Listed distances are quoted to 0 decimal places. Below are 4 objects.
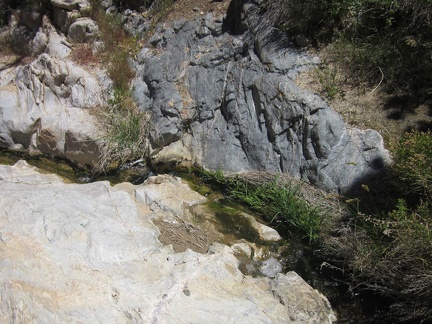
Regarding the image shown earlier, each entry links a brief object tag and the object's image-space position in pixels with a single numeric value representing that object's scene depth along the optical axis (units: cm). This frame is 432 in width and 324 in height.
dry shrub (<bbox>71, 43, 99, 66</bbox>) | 748
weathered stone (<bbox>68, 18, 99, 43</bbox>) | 775
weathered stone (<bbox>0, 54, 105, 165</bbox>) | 673
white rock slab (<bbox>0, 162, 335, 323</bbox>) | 373
